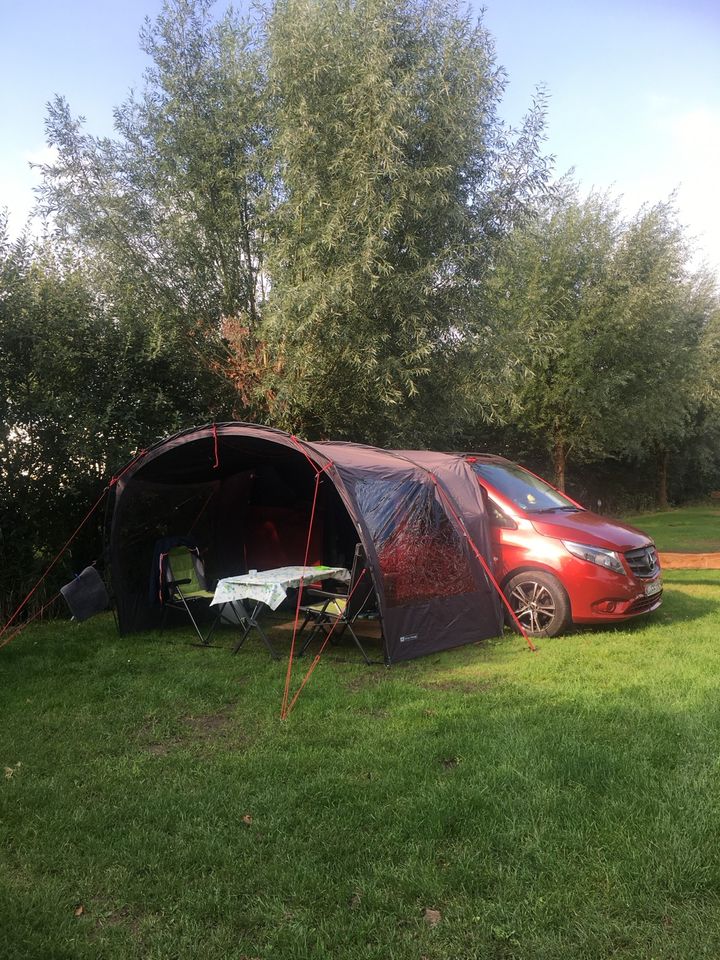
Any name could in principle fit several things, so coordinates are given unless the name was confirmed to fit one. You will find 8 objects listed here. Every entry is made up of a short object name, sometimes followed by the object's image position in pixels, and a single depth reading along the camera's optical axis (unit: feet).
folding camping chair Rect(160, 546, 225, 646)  26.86
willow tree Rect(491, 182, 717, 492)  54.08
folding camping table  21.54
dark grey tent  21.84
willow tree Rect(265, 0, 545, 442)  30.22
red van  23.84
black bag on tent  25.53
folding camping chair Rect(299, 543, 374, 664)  22.43
